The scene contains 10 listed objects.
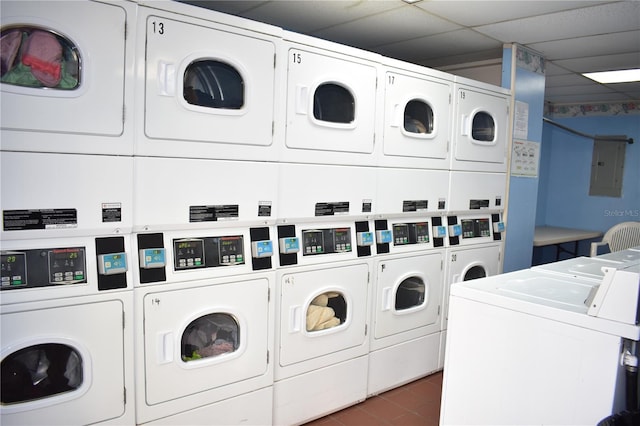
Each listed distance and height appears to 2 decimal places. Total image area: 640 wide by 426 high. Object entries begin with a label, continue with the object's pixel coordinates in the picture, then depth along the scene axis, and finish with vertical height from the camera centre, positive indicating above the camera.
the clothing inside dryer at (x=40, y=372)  1.80 -0.83
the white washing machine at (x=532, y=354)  1.57 -0.63
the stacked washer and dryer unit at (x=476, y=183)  3.51 +0.01
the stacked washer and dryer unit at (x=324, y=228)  2.54 -0.30
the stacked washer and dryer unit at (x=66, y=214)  1.73 -0.18
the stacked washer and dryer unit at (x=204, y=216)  2.05 -0.20
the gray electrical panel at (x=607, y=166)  6.30 +0.32
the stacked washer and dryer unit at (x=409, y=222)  3.04 -0.29
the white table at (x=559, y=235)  5.16 -0.59
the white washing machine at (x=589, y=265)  2.28 -0.42
